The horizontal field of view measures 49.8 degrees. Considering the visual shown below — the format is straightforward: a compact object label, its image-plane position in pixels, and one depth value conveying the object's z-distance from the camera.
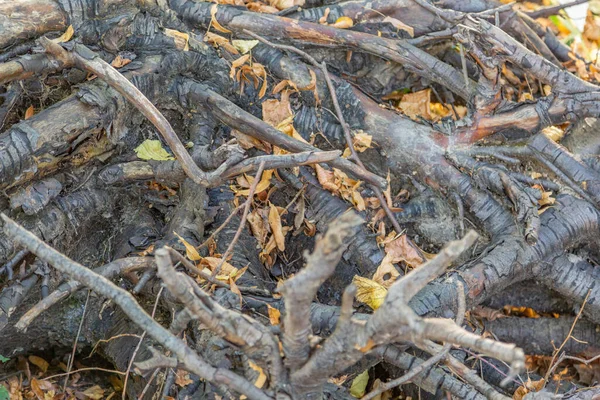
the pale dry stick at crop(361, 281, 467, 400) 2.26
